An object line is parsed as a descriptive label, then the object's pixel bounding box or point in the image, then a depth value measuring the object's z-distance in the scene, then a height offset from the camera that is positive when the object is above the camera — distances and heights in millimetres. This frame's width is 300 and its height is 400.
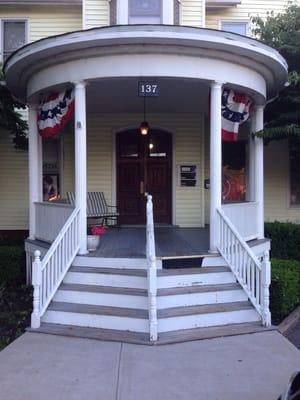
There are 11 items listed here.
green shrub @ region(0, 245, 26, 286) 10391 -1659
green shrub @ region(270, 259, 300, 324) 7820 -1739
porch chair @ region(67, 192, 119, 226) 11462 -462
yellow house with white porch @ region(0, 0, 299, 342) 6992 +415
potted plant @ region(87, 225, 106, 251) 8406 -910
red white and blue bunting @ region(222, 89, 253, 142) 9109 +1494
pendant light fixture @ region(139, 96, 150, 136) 11656 +1554
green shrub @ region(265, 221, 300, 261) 11805 -1286
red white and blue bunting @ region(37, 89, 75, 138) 8945 +1533
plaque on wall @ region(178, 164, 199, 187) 12727 +429
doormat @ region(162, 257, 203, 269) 7688 -1186
